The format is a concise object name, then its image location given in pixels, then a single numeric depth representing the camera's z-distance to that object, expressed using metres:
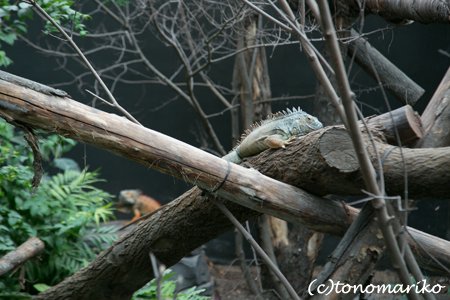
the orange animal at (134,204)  7.18
